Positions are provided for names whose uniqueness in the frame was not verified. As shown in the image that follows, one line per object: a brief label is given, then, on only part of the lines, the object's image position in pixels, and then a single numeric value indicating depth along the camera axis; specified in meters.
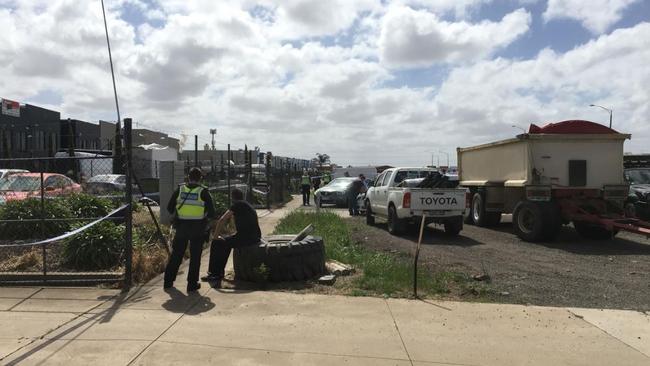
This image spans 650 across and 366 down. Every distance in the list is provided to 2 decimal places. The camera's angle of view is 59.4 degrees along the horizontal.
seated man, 8.11
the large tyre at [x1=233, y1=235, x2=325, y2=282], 7.95
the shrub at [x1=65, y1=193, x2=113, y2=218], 11.05
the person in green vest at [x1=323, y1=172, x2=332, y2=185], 34.74
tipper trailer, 12.91
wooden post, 7.32
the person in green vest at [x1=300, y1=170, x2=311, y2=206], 27.00
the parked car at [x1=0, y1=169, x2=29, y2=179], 12.60
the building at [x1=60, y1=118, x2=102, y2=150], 44.50
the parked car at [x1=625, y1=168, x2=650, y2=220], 15.98
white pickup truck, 13.61
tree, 123.90
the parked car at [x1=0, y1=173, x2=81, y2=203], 11.25
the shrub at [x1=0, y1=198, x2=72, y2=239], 10.25
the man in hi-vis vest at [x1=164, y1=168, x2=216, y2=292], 7.74
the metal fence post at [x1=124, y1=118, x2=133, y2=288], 7.67
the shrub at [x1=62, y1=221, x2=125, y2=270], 8.55
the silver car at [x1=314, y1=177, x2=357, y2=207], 26.02
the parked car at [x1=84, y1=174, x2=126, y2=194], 13.09
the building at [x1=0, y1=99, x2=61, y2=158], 37.75
